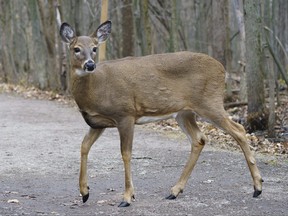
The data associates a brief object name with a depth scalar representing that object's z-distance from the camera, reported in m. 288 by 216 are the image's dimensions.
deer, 7.56
